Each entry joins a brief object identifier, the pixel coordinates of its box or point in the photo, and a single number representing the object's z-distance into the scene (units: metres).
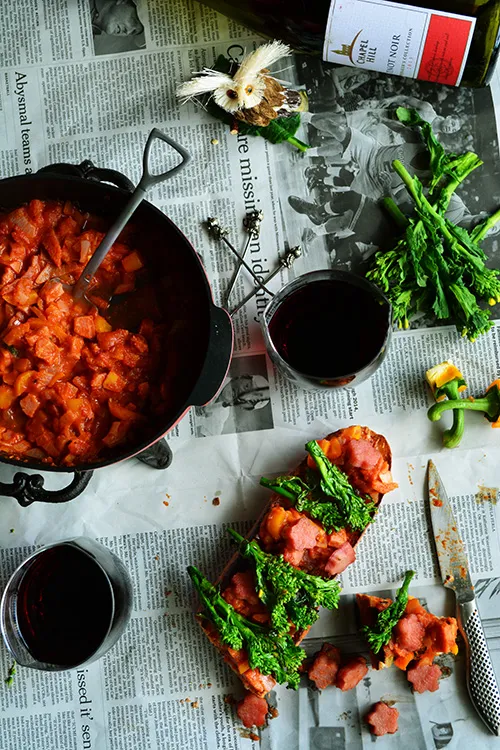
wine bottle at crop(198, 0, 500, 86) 0.99
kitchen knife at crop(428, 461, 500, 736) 1.03
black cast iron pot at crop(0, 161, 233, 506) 0.95
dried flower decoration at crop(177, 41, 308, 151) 1.03
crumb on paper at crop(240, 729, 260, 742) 1.04
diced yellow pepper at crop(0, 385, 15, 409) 0.98
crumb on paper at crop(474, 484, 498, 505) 1.05
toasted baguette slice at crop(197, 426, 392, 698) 1.00
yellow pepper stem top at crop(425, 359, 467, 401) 1.04
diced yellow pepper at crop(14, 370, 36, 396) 0.98
